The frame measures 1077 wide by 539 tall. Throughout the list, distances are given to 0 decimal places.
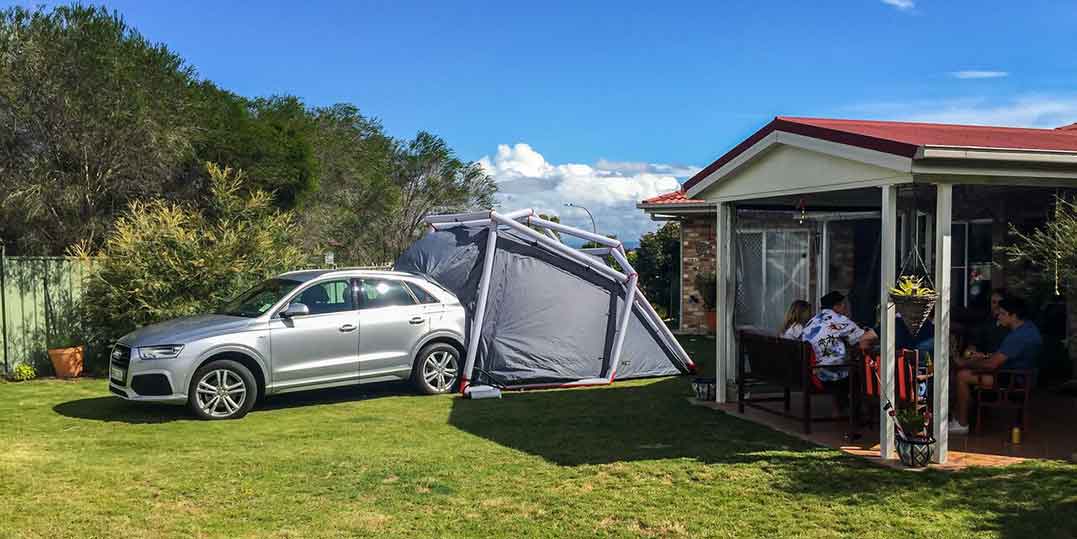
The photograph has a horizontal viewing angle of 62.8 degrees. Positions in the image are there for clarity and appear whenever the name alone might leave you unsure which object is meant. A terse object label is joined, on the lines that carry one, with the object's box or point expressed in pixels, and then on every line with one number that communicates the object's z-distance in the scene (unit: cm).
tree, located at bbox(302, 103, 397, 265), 3425
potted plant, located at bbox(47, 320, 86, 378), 1280
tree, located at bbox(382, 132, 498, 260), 4047
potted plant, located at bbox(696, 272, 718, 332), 1767
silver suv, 910
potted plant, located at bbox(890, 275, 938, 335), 686
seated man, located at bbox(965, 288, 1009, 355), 979
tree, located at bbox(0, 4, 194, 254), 1431
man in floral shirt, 827
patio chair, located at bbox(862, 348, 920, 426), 717
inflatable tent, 1118
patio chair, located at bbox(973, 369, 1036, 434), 788
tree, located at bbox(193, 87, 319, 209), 1803
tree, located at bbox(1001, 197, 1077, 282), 635
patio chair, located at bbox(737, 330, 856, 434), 815
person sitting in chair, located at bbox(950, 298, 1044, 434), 810
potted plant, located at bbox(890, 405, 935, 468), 684
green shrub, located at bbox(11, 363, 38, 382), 1264
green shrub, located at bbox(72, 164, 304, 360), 1233
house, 697
